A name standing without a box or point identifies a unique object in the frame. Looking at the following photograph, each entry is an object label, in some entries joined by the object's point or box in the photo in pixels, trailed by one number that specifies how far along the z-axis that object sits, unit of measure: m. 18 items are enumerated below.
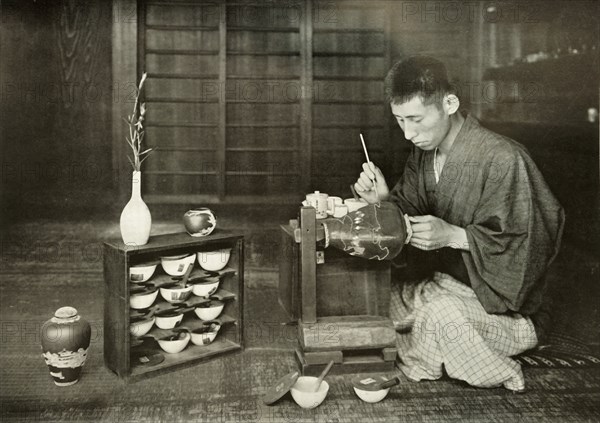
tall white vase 3.01
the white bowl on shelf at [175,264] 3.21
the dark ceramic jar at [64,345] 2.89
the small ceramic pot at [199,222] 3.24
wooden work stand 3.07
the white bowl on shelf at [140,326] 3.10
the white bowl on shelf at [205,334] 3.38
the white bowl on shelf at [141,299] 3.07
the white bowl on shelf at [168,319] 3.23
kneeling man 2.99
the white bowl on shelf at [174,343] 3.26
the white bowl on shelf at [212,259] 3.36
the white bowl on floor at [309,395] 2.71
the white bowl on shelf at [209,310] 3.40
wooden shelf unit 2.99
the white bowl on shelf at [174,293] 3.22
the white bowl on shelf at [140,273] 3.05
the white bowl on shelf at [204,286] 3.36
